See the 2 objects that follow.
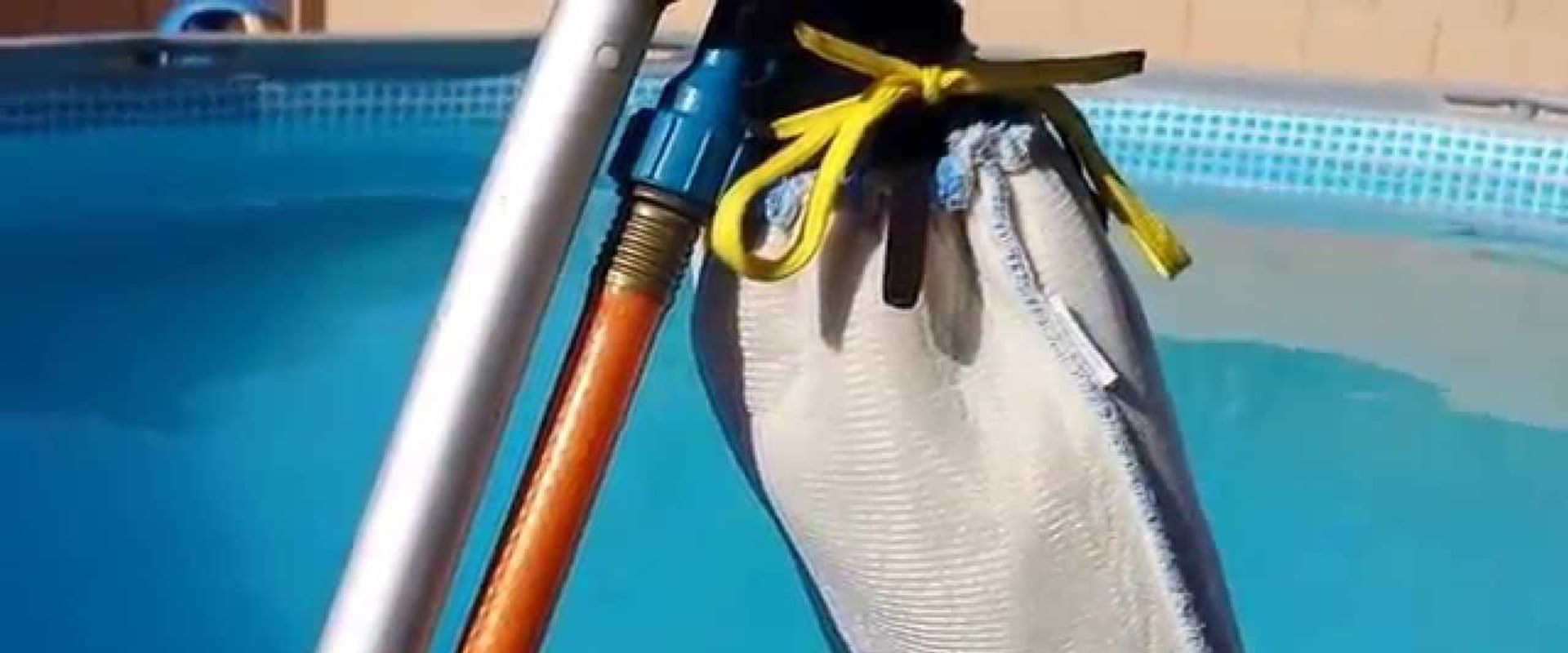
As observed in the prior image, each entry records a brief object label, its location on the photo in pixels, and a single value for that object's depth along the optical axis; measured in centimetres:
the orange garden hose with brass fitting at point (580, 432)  73
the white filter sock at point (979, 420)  81
